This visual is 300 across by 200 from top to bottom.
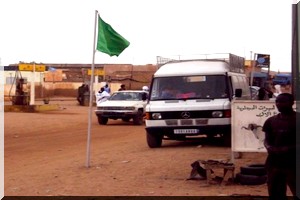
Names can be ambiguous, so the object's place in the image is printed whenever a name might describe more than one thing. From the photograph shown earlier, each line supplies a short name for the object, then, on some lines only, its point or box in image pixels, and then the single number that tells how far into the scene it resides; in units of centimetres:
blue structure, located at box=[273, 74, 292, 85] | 4686
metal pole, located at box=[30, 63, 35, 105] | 3525
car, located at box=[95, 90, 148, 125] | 2639
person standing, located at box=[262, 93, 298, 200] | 674
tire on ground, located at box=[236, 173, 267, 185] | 980
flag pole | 1191
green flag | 1220
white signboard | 1073
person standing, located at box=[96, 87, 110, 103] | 2987
